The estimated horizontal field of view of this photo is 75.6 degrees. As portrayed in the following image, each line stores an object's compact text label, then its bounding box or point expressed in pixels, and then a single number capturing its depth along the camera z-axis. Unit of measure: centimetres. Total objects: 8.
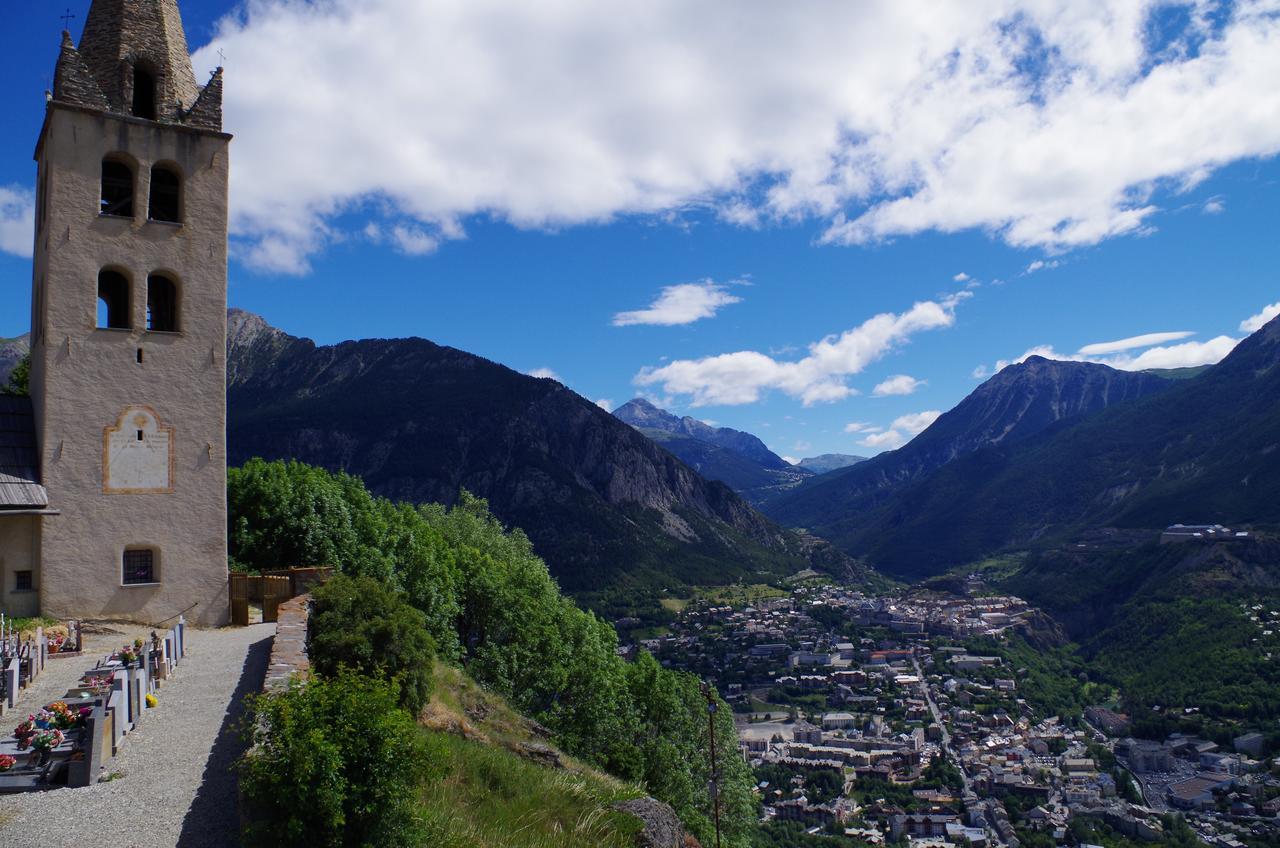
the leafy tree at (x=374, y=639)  1306
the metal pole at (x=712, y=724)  2701
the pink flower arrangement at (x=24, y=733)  1019
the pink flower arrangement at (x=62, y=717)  1080
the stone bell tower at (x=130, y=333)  1866
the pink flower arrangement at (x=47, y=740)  1004
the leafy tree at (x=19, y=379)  3111
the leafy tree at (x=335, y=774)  765
